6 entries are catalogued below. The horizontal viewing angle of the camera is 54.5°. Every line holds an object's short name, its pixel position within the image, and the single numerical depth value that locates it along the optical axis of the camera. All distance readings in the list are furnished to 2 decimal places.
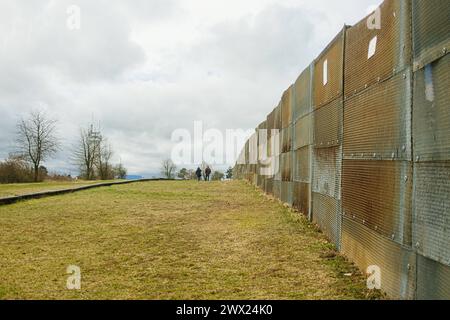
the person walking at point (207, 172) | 42.78
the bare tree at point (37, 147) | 46.25
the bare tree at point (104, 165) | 56.34
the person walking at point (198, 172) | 39.08
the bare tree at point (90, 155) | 55.03
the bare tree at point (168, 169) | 92.69
